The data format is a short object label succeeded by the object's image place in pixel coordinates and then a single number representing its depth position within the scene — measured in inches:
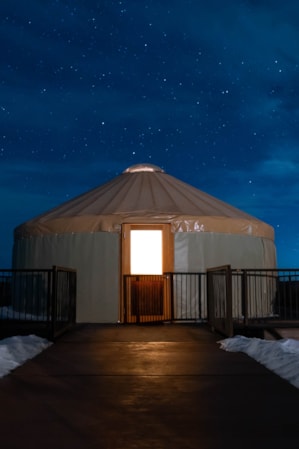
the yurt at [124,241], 380.2
